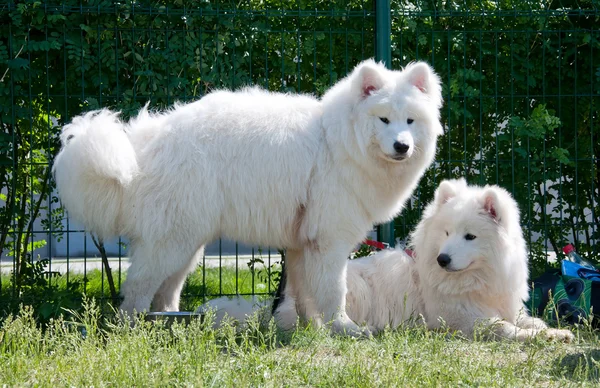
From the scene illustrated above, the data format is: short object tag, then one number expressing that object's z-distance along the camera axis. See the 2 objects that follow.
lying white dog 5.21
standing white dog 4.93
